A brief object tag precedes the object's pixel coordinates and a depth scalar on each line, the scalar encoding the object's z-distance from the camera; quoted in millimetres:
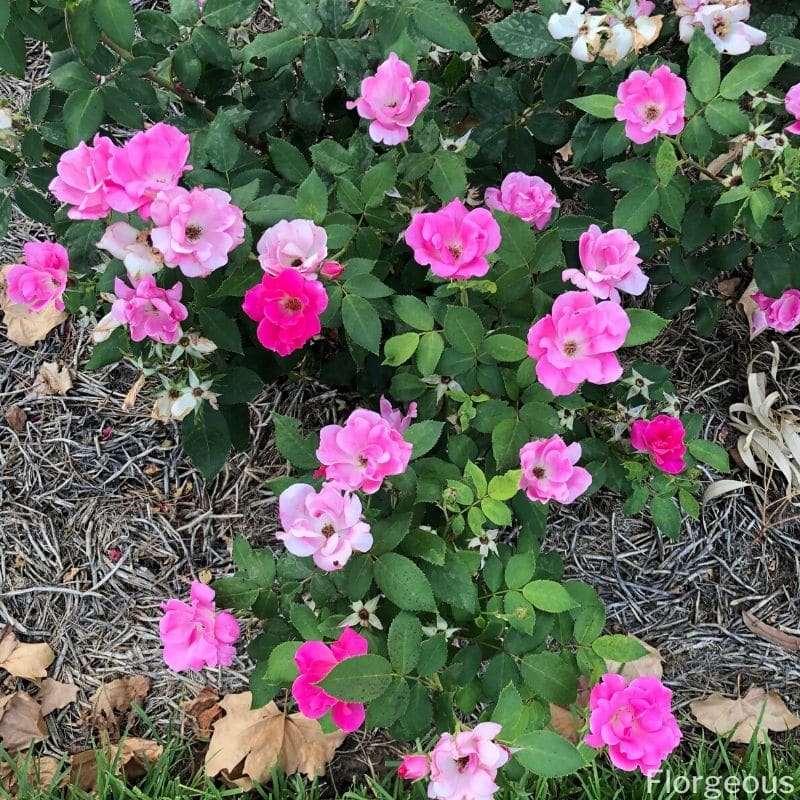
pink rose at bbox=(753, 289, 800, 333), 1621
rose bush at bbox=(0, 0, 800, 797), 1032
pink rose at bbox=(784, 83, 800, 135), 1224
